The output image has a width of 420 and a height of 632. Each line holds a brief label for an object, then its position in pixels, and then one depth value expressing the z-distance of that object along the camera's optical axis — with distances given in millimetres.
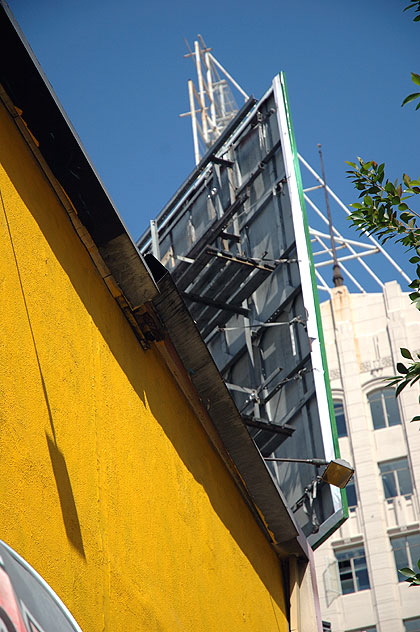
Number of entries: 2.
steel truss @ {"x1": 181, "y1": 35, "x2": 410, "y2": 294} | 48812
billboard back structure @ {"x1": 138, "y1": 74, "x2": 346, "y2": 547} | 12617
